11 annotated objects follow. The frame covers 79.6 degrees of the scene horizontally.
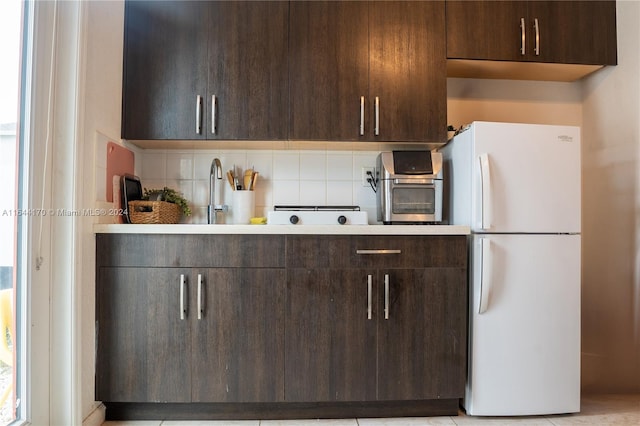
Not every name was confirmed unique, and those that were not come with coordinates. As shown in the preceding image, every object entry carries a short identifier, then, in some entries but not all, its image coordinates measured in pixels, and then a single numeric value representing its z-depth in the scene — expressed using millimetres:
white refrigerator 1777
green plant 2025
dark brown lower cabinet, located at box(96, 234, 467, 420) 1724
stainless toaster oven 2027
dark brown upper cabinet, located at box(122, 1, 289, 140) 1962
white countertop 1714
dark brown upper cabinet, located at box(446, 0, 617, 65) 2035
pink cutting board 1861
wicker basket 1945
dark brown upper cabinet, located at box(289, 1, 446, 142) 1987
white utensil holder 2201
